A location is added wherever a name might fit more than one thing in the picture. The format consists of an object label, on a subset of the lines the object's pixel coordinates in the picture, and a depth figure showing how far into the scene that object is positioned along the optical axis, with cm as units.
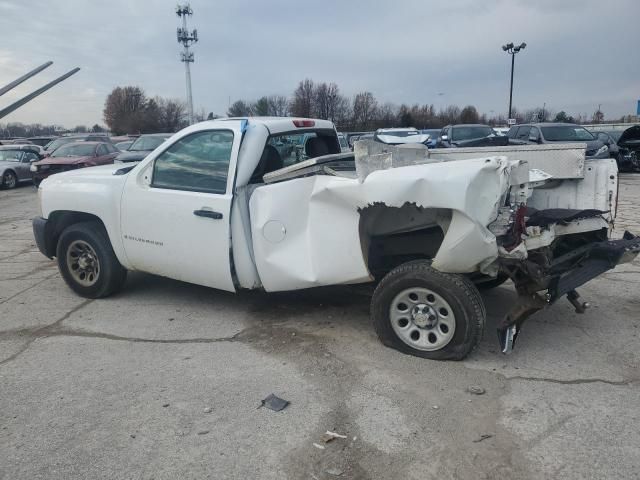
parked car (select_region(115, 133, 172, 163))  1611
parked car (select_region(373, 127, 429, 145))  1934
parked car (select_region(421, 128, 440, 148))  1642
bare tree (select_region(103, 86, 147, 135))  7106
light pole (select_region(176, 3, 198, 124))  4111
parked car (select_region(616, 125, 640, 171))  1900
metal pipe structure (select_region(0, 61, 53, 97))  1794
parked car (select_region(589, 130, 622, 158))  1814
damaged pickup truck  374
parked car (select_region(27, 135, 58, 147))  3565
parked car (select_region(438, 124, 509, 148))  1755
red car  1680
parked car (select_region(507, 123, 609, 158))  1619
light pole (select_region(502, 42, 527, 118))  3466
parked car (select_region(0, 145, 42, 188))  1889
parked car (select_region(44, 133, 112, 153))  2242
